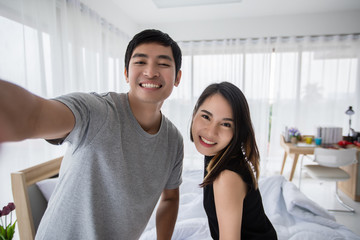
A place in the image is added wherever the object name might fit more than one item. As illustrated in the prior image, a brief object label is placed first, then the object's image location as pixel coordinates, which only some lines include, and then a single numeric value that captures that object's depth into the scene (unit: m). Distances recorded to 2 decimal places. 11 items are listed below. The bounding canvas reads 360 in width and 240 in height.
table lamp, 3.35
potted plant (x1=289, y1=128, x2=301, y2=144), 3.45
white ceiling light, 3.08
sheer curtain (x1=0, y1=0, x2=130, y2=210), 1.67
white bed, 1.35
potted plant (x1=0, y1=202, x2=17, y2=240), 1.11
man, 0.62
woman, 0.89
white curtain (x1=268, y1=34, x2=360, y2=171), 3.70
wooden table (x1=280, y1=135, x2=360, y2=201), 2.99
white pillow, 1.50
